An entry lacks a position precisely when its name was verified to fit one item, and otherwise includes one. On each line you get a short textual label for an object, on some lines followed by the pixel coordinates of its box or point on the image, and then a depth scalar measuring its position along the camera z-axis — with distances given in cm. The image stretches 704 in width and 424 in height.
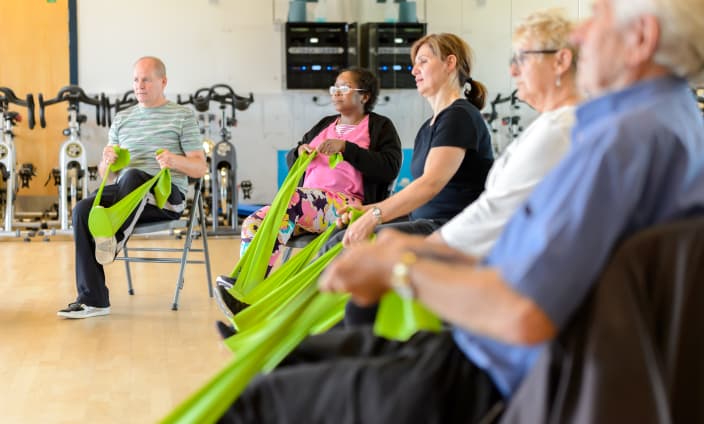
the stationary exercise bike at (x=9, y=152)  761
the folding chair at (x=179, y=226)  446
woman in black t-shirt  294
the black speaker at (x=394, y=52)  848
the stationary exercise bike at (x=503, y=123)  628
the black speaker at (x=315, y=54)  900
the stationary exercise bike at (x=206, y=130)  788
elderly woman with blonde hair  184
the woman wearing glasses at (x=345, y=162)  383
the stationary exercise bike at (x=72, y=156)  769
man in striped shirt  439
